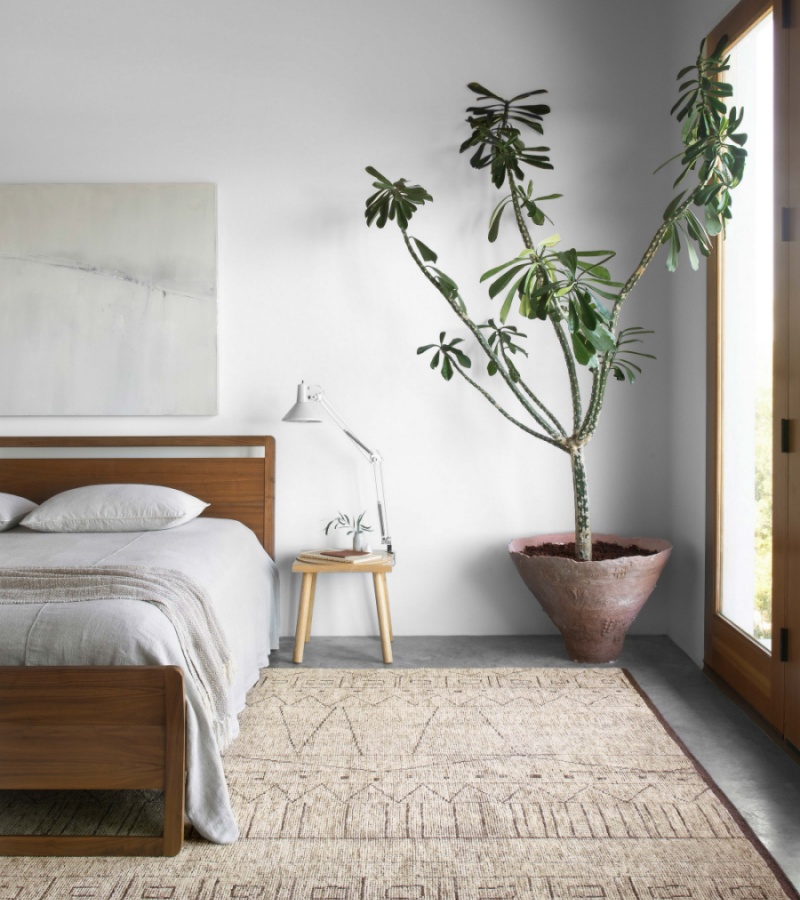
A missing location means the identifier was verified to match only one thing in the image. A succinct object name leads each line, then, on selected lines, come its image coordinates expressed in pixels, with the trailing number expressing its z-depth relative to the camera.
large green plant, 2.80
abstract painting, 3.58
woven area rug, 1.74
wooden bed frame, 1.83
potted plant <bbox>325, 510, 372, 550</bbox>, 3.61
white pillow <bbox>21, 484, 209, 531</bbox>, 3.12
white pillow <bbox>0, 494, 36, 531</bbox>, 3.18
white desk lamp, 3.36
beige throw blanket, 2.15
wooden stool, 3.27
